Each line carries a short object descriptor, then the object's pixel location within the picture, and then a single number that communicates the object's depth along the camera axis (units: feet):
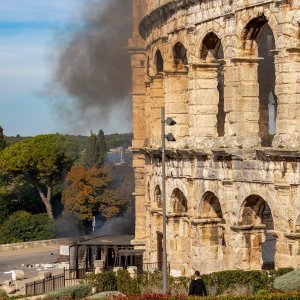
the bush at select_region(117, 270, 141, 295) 117.70
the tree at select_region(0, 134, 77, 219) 263.70
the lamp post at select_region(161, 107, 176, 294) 101.76
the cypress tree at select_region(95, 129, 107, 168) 300.34
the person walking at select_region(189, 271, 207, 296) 93.76
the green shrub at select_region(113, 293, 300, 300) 84.99
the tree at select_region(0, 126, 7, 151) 284.82
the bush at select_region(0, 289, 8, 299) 124.34
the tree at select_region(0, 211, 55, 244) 240.53
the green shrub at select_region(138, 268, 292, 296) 106.01
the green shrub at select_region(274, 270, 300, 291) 96.53
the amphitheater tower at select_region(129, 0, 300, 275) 110.63
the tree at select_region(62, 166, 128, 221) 247.50
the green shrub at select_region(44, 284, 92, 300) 109.77
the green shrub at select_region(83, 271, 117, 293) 121.19
